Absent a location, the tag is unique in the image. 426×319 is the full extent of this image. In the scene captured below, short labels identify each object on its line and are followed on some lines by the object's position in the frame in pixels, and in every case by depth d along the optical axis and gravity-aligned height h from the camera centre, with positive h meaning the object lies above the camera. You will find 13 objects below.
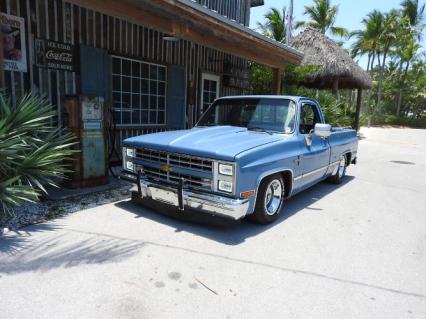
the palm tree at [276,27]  18.20 +4.24
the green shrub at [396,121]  39.03 -1.16
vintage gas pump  5.40 -0.60
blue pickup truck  3.86 -0.68
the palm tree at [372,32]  31.97 +7.39
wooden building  5.95 +1.11
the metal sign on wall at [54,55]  6.17 +0.79
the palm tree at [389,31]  31.89 +7.45
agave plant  3.96 -0.69
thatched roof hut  16.66 +2.27
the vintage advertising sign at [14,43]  5.70 +0.89
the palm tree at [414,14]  37.22 +10.60
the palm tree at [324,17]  30.69 +8.24
